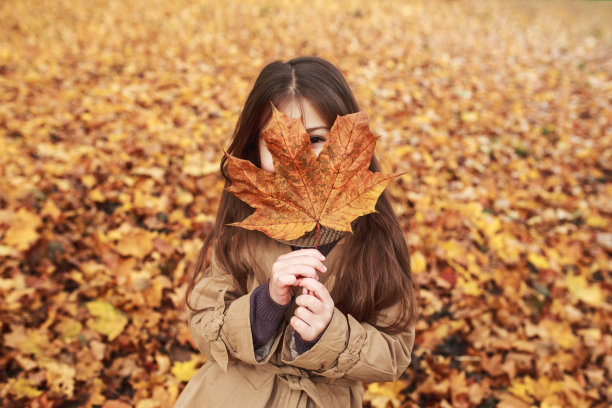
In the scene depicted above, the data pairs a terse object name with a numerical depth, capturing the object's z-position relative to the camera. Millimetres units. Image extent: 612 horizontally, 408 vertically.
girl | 1245
